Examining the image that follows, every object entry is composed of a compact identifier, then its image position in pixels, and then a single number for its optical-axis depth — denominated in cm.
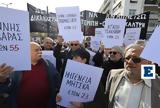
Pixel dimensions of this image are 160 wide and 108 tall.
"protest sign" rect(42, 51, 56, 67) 204
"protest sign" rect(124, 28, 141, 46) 304
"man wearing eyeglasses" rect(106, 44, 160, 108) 120
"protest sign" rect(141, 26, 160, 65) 99
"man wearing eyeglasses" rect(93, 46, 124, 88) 202
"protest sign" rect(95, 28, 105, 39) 333
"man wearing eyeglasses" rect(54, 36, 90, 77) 192
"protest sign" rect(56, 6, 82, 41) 228
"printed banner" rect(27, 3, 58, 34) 307
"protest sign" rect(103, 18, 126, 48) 240
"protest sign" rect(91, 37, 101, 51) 344
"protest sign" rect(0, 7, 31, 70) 124
